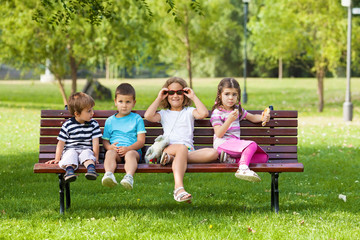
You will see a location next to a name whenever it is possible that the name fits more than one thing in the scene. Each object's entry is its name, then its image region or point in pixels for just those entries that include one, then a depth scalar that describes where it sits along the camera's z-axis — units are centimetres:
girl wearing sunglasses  874
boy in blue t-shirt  880
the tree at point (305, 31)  3363
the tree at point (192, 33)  4879
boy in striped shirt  878
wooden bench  936
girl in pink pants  864
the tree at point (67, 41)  3153
